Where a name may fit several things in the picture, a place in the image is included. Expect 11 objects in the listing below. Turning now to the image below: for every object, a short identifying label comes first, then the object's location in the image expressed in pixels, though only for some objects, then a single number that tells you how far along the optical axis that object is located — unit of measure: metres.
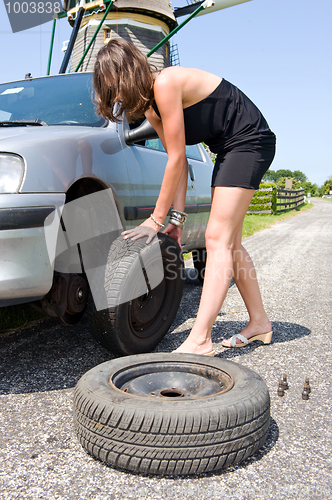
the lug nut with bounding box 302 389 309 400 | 1.97
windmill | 23.42
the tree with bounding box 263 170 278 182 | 152.12
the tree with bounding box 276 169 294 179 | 150.79
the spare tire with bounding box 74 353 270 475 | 1.35
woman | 2.06
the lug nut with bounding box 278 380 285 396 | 2.01
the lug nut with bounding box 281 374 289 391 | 2.06
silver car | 1.80
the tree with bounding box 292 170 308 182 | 156.25
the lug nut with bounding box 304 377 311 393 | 2.01
